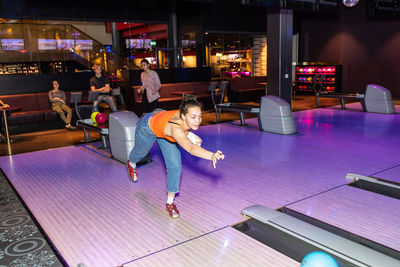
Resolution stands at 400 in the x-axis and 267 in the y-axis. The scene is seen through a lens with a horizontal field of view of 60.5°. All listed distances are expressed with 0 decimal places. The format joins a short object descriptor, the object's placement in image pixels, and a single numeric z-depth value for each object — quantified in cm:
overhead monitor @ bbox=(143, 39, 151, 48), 1350
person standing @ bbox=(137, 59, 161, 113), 665
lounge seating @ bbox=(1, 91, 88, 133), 746
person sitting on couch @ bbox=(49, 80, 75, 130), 771
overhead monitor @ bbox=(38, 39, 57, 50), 1023
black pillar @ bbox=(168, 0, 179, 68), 1213
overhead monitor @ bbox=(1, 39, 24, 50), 1014
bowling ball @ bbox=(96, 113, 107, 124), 564
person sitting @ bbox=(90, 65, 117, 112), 699
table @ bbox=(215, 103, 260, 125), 691
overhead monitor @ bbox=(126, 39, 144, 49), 1399
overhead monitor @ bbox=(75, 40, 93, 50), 1137
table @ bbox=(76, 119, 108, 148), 523
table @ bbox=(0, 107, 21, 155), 606
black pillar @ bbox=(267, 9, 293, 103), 836
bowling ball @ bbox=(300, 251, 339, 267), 167
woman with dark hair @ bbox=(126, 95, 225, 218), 253
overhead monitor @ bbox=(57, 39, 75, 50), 1074
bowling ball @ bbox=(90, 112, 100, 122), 577
